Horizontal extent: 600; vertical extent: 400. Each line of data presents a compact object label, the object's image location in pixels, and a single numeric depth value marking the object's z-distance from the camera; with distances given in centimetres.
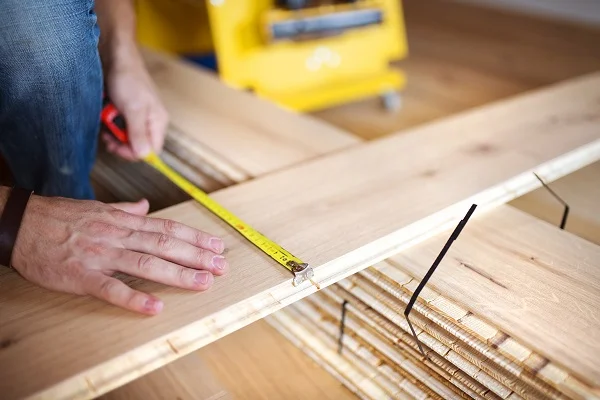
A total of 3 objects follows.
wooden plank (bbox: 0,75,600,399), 78
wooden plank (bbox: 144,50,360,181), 140
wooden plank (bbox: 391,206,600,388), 85
